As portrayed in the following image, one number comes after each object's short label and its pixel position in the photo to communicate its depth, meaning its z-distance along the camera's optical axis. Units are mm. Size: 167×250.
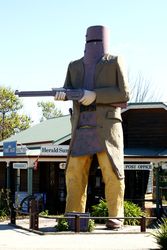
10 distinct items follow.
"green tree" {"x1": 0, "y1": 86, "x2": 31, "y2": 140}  49031
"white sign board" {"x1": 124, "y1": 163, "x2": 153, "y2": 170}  18766
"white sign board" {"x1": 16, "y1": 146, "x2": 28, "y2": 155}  20375
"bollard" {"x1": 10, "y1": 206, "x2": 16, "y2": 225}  15633
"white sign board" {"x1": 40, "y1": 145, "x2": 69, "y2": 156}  19264
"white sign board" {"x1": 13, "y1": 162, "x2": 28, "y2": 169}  19547
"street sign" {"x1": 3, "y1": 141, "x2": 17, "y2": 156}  20900
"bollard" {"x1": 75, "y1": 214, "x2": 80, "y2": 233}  13305
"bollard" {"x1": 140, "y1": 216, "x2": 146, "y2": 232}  13969
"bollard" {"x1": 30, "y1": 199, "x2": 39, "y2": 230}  13898
